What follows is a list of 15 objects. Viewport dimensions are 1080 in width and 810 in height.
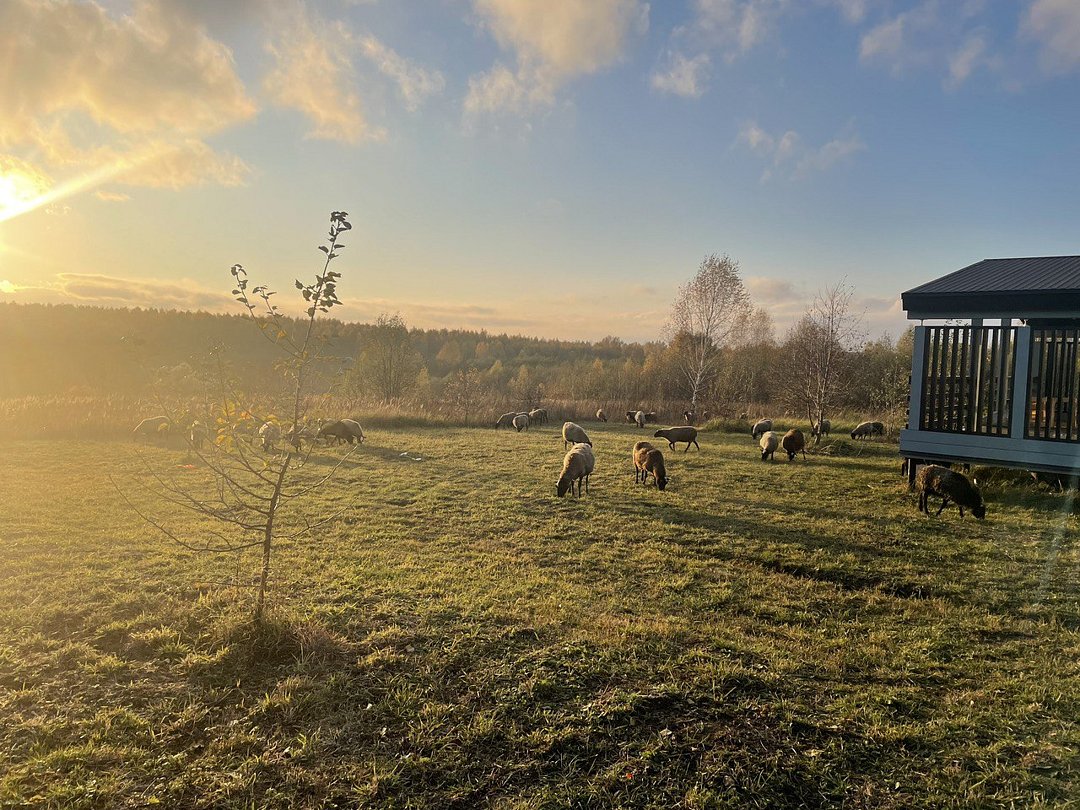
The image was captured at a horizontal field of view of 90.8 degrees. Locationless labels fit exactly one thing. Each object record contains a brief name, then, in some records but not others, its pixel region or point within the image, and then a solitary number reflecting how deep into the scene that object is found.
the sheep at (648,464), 10.39
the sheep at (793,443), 14.41
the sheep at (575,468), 9.91
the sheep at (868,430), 18.34
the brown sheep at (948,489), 8.42
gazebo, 9.11
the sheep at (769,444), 14.33
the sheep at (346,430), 16.07
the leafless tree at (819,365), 17.62
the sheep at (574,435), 15.35
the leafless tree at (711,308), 28.61
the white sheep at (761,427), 19.50
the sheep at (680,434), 15.38
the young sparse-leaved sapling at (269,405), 3.81
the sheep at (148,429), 15.66
